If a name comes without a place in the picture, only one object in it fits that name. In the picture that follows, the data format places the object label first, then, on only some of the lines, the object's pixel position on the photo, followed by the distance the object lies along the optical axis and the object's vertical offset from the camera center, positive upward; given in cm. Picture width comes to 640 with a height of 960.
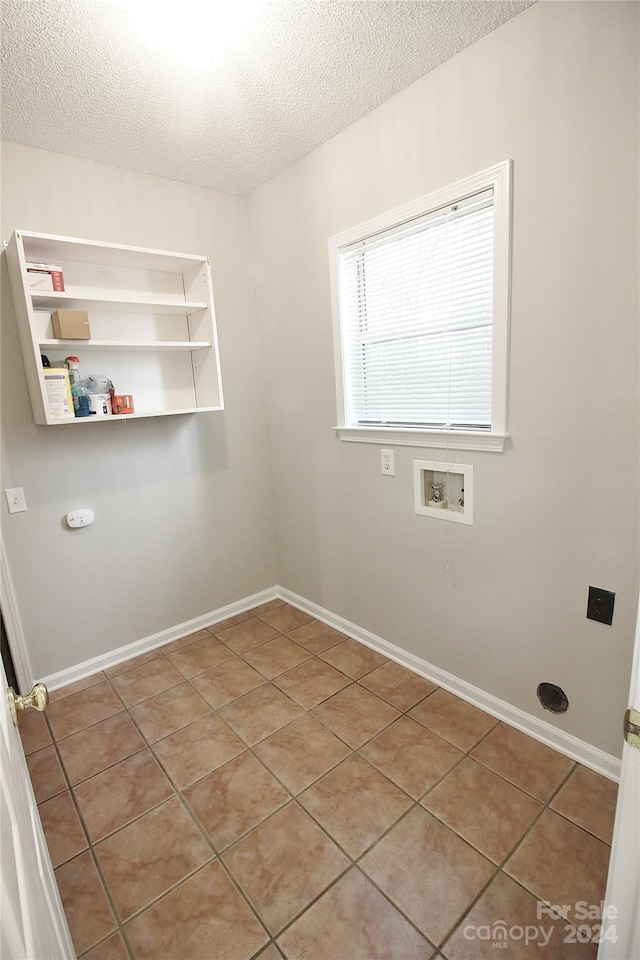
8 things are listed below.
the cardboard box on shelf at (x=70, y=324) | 201 +33
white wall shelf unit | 197 +39
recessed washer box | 194 -50
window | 172 +25
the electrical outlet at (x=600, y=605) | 158 -82
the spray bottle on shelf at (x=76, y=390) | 210 +4
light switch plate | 215 -45
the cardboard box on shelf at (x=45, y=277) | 194 +52
